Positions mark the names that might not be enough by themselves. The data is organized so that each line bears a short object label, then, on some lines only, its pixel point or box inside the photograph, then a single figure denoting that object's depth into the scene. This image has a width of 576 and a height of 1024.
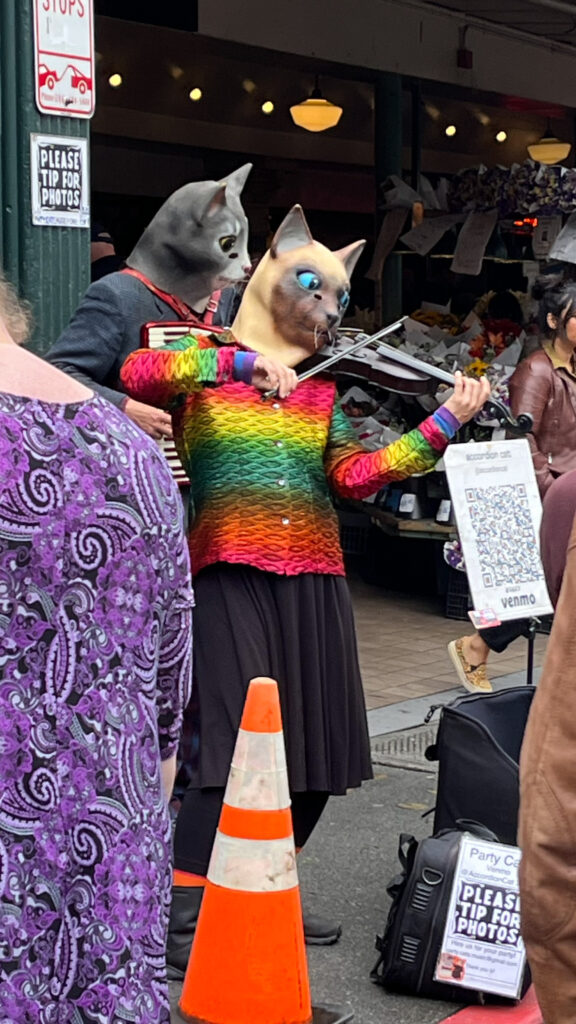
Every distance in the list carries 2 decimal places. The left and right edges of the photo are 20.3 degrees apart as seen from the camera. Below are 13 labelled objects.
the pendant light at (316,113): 14.30
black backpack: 4.29
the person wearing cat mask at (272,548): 4.36
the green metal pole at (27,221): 5.04
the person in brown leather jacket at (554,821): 1.91
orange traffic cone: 3.94
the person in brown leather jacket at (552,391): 7.59
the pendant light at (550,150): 16.23
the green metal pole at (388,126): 13.63
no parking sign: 5.07
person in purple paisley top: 2.32
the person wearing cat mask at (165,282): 4.87
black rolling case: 4.55
